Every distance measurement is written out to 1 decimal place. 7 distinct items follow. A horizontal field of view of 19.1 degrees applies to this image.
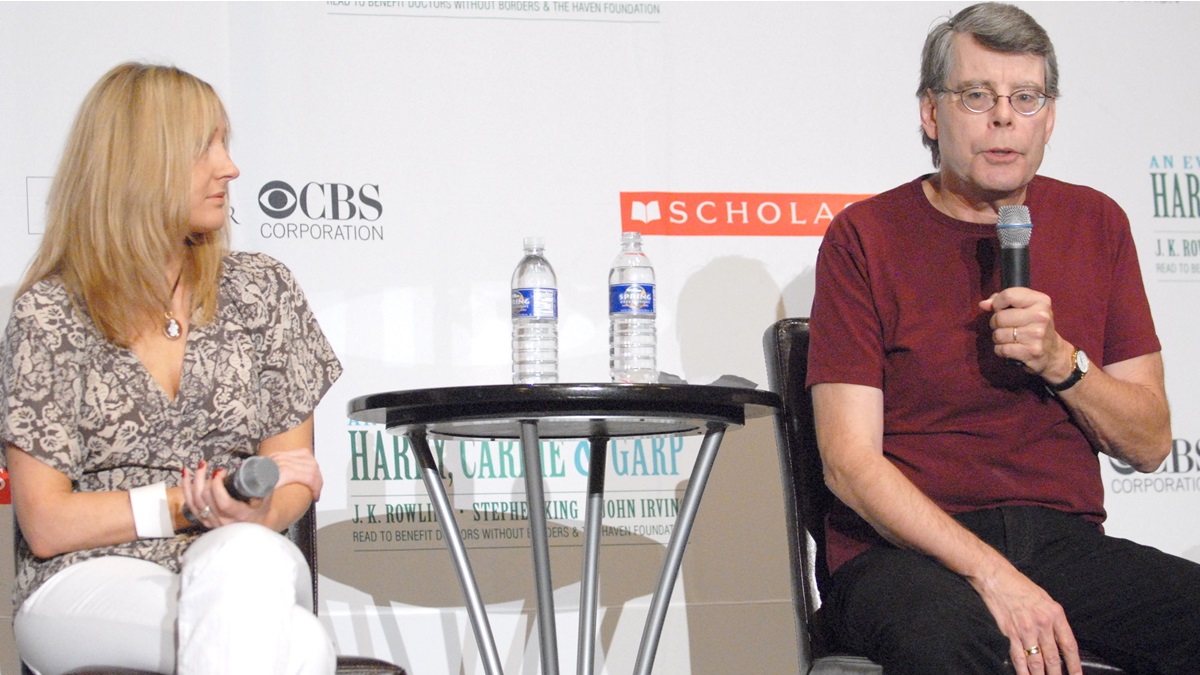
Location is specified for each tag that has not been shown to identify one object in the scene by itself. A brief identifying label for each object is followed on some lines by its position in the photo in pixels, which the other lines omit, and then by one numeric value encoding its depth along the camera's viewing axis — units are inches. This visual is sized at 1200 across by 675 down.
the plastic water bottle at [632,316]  191.5
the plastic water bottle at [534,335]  205.2
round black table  177.6
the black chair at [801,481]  179.1
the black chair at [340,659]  165.9
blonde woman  169.1
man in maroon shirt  173.0
